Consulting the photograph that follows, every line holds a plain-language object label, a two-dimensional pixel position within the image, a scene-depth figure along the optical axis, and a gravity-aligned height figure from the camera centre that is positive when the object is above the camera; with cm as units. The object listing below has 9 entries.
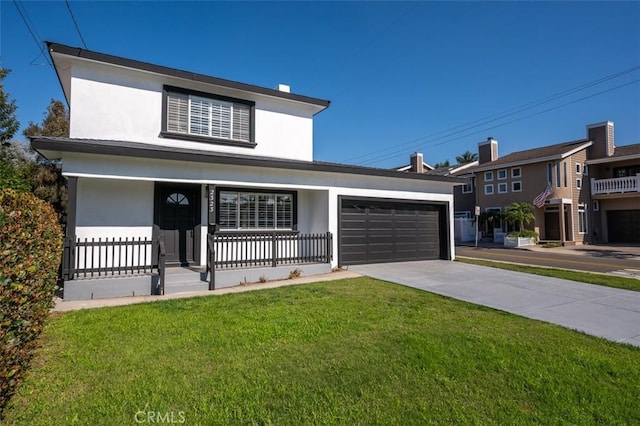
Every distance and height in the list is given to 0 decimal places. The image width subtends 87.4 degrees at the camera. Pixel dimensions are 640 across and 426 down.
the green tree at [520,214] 2421 +73
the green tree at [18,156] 1419 +326
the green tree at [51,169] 1512 +263
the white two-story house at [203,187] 808 +118
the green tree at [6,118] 1458 +480
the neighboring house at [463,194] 3098 +280
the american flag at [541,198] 2367 +183
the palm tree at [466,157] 5866 +1186
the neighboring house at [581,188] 2434 +271
